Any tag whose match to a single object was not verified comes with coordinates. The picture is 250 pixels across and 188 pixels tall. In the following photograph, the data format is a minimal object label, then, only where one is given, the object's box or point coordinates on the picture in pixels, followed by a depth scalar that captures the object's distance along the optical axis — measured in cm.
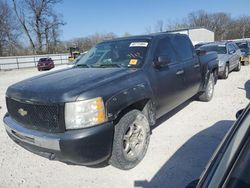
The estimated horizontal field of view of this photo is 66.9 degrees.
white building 3707
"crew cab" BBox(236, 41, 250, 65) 1291
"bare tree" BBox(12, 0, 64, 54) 4222
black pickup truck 222
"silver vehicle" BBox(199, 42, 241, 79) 820
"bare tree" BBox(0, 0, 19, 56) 3861
